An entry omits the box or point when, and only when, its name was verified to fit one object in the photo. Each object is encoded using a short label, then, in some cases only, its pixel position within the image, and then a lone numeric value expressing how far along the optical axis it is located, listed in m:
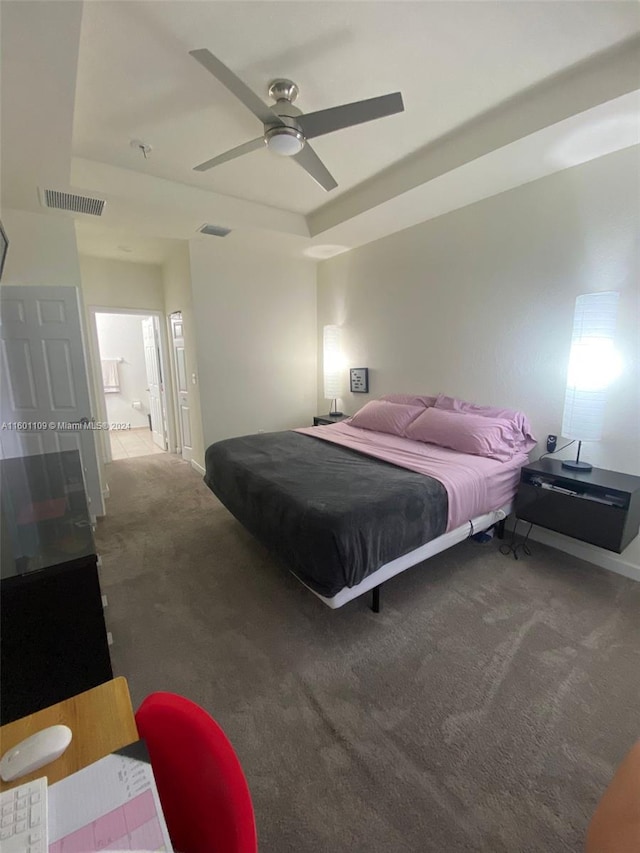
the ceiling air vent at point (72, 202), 2.71
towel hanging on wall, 6.85
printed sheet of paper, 0.52
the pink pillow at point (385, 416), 3.40
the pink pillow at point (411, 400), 3.54
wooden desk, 0.66
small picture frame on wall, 4.32
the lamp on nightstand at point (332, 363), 4.48
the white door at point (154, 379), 5.47
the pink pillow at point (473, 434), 2.69
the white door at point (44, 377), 2.92
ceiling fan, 1.58
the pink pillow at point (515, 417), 2.87
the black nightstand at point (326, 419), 4.47
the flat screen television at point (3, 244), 2.21
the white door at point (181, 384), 4.72
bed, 1.82
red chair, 0.60
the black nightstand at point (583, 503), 2.15
